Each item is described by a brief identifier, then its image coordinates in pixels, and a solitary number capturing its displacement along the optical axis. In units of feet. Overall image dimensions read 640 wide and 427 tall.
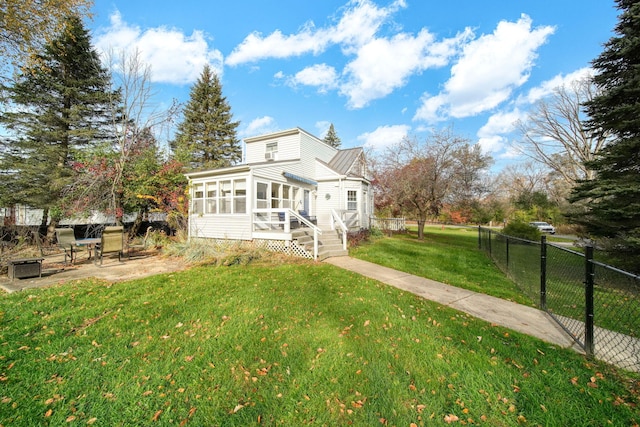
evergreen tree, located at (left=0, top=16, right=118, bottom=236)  44.09
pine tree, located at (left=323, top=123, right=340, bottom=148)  157.89
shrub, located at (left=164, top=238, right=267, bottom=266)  26.16
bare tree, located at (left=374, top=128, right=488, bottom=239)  48.88
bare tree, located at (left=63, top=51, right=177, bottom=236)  40.68
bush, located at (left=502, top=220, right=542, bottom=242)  45.50
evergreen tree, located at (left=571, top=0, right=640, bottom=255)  21.75
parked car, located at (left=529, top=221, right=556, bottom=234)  86.82
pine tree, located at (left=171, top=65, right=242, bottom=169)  97.09
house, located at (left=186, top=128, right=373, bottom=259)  35.23
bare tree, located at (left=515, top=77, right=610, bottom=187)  62.49
